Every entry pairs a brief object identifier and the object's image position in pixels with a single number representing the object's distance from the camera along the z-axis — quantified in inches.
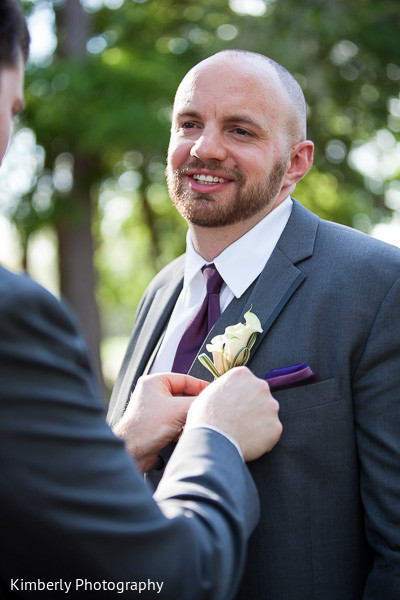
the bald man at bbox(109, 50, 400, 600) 84.6
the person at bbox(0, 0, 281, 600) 46.7
